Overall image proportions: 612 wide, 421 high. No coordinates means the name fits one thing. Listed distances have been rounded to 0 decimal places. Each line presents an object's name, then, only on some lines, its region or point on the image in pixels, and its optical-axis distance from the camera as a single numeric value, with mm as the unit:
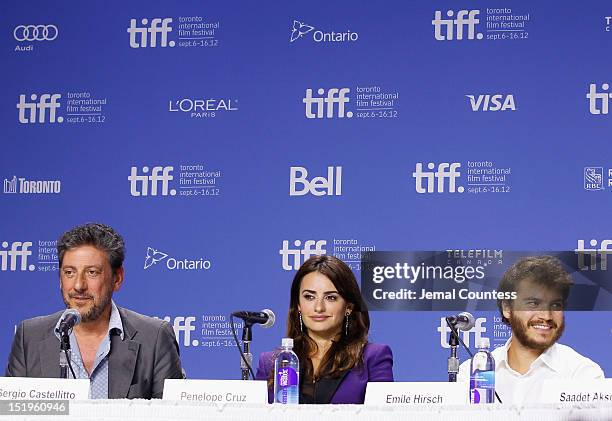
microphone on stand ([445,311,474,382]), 6258
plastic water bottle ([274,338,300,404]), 5500
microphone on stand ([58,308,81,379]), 5703
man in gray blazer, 6957
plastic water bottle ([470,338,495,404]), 5219
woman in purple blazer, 6848
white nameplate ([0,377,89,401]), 4937
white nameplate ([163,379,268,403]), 5289
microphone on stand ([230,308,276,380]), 6654
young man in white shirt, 7570
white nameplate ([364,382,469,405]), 5234
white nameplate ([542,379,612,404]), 5098
